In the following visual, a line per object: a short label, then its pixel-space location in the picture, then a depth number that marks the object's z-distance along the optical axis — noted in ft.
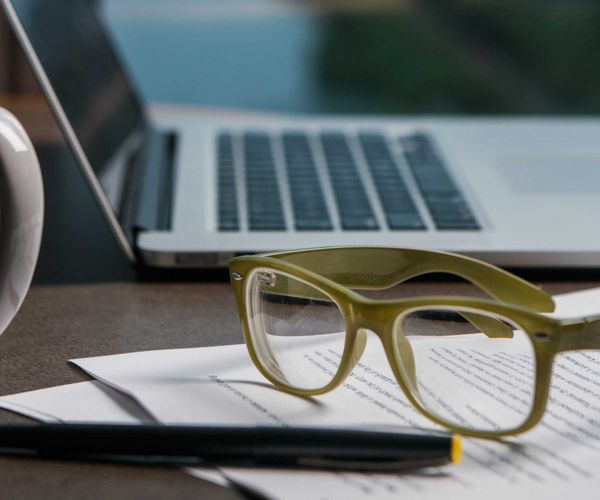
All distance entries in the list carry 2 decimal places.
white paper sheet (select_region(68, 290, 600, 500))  1.93
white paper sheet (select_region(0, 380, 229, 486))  2.05
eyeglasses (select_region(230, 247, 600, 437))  2.02
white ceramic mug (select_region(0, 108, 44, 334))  2.04
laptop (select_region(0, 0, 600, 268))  2.46
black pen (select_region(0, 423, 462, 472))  1.94
